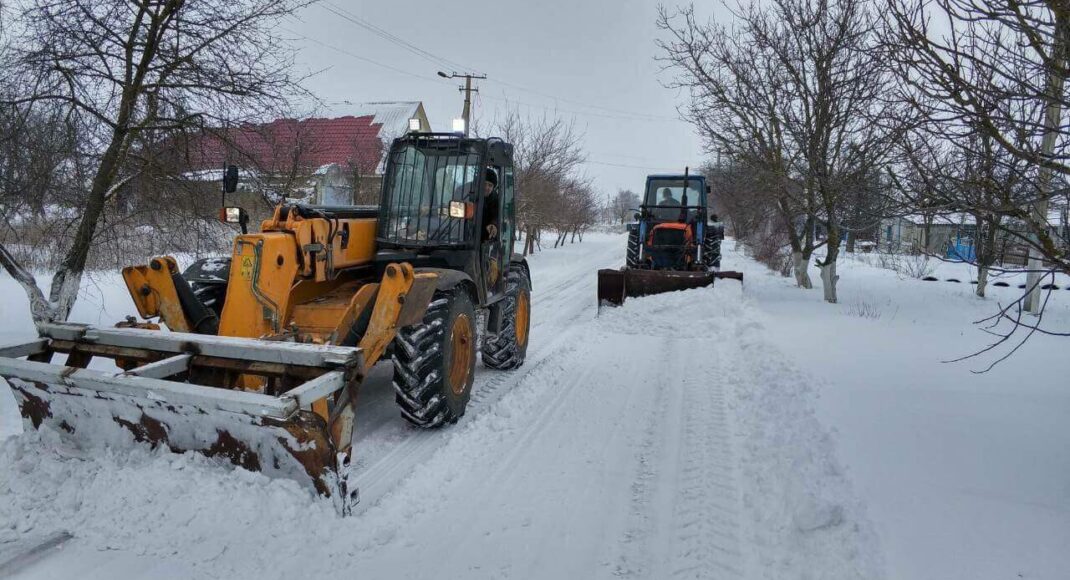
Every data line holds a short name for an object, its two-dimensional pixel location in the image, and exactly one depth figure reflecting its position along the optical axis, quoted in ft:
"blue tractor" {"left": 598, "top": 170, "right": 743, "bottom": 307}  33.91
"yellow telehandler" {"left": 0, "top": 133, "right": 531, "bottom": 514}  10.12
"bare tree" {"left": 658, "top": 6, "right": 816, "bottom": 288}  36.45
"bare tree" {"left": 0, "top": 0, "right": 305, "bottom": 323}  17.65
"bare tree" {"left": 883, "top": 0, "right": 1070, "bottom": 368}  10.11
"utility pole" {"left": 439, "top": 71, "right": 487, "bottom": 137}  73.77
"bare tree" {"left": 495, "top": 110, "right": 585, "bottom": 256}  67.46
